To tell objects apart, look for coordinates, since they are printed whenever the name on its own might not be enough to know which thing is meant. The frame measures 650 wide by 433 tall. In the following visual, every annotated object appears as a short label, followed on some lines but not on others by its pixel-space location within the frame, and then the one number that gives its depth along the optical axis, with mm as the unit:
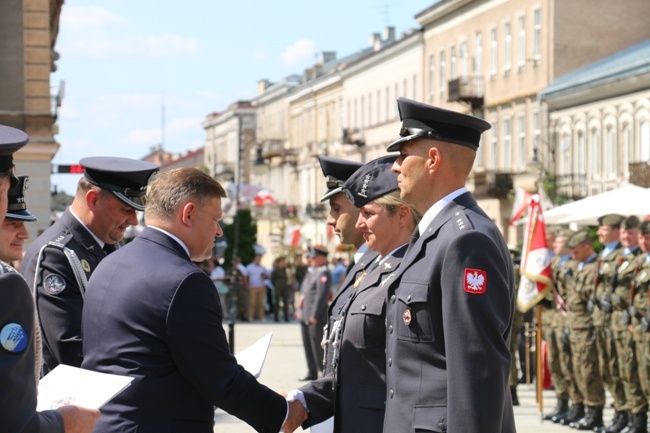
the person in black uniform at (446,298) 5336
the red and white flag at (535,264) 16391
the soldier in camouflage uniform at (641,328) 14439
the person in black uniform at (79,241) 6922
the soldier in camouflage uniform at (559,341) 16422
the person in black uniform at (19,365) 4148
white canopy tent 15172
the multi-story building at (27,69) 34750
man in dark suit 5754
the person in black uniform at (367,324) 6371
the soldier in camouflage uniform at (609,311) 15172
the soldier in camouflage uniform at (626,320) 14820
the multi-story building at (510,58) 53125
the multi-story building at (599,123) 44969
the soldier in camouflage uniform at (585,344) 15750
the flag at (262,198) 53344
